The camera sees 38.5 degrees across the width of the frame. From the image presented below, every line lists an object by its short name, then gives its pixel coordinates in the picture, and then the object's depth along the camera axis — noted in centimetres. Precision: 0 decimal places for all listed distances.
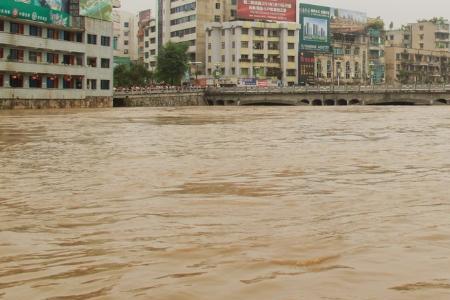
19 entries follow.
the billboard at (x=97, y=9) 5725
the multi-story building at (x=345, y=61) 9419
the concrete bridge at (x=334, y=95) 7125
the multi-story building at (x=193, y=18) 8981
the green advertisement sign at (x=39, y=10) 4929
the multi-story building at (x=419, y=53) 10475
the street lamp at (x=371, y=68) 10275
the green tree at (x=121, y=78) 8138
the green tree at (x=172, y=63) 7688
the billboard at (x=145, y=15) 10962
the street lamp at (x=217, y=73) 8528
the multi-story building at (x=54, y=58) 5050
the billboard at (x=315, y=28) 9088
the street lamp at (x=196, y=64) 8710
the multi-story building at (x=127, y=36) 12031
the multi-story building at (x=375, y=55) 10275
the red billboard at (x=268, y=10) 8631
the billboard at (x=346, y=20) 10156
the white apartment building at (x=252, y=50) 8688
